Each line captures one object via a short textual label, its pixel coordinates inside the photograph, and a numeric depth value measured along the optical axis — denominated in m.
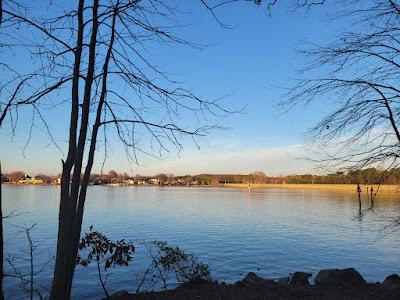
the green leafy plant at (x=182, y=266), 14.04
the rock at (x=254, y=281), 14.18
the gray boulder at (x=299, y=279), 15.24
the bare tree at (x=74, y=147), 5.08
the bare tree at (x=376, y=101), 6.62
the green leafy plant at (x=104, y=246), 11.23
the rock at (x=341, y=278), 13.63
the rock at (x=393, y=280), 14.00
